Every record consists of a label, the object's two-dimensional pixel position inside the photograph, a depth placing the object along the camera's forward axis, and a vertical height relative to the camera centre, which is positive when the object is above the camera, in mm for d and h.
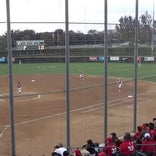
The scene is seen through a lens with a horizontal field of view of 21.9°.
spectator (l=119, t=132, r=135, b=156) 8945 -2288
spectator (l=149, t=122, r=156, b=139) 10216 -2257
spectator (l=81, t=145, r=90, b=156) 7930 -2142
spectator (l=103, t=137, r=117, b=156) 9195 -2390
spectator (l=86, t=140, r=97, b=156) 8922 -2293
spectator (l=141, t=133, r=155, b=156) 9296 -2301
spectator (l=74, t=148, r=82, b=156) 8609 -2299
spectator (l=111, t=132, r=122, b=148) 9516 -2294
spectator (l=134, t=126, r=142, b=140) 10445 -2357
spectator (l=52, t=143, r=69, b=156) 8553 -2298
